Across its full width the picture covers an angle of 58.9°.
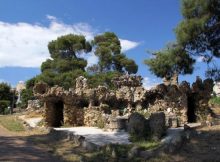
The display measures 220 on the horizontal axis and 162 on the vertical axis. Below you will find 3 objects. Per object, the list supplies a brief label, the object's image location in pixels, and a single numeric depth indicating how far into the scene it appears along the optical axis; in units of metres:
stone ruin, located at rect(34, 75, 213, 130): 13.21
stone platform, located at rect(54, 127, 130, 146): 8.60
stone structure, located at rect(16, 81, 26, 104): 50.14
